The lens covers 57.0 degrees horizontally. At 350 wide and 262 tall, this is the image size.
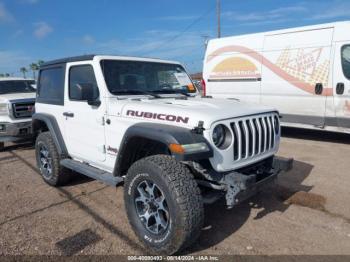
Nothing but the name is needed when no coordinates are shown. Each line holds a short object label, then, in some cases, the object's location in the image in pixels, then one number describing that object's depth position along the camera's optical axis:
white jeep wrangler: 2.94
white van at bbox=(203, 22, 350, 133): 7.36
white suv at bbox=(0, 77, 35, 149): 7.81
